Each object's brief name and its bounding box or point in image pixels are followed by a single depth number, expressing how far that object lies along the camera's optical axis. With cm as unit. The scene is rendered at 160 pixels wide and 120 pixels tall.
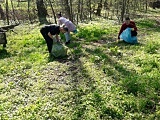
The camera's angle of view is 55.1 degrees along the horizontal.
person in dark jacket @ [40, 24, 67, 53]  587
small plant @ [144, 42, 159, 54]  597
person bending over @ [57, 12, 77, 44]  682
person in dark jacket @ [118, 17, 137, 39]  675
